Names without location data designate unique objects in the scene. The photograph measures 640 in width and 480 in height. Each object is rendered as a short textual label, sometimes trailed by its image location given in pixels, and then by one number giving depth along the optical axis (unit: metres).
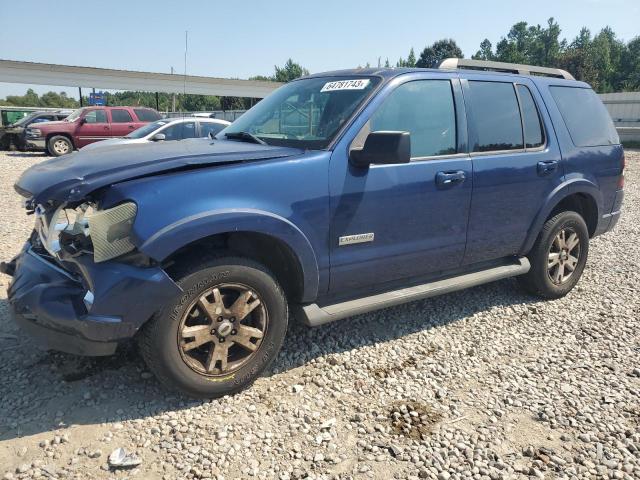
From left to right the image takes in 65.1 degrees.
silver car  11.92
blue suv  2.62
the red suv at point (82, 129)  17.39
